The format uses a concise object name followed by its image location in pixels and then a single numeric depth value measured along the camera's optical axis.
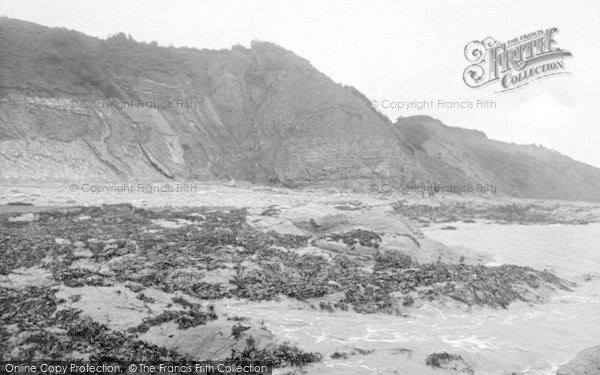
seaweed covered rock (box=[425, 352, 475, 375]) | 7.68
